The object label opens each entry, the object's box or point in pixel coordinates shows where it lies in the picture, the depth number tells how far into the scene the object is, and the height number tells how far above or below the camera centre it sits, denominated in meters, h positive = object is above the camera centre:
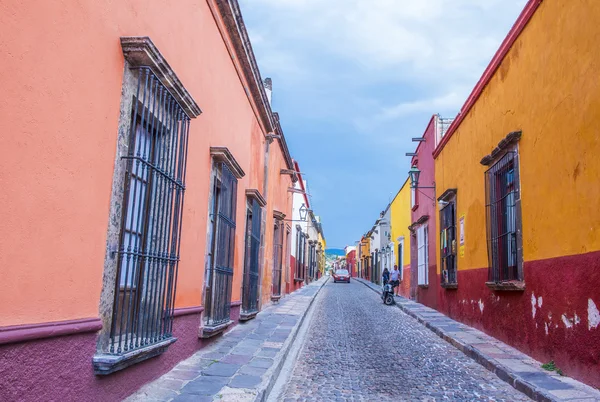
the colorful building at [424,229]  13.78 +1.64
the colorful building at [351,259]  72.47 +3.21
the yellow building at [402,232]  19.53 +2.16
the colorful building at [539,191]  5.02 +1.22
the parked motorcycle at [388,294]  16.05 -0.41
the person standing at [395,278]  16.41 +0.12
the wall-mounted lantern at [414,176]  12.88 +2.77
